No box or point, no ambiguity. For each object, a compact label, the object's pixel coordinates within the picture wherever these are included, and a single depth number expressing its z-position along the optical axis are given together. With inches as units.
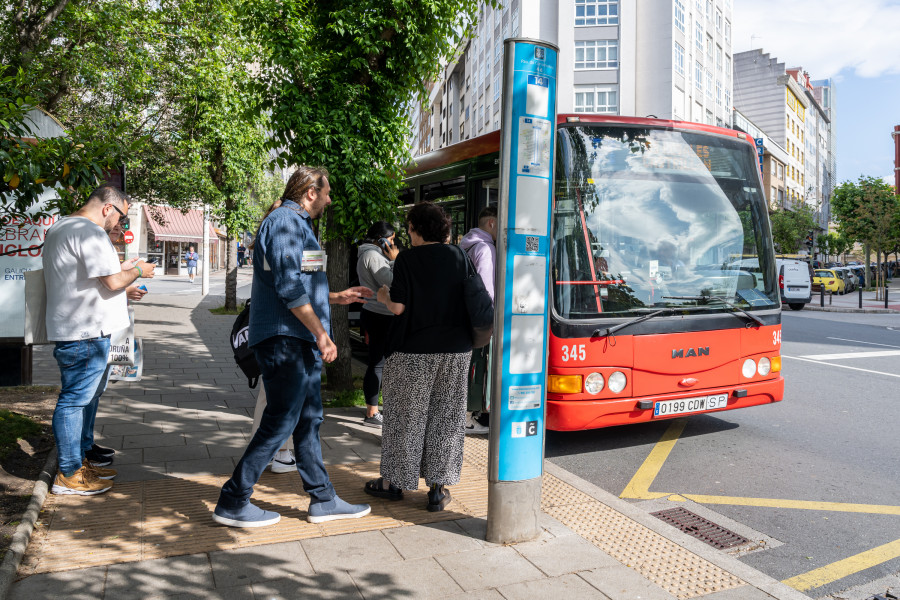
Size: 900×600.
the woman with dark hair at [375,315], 241.0
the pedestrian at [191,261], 1629.2
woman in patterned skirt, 158.6
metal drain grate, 157.8
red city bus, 210.8
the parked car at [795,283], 1024.9
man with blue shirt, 140.8
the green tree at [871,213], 1530.5
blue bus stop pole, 139.9
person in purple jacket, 218.1
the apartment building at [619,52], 1615.4
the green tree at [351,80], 263.0
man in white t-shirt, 163.8
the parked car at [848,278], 1530.3
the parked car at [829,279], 1349.7
